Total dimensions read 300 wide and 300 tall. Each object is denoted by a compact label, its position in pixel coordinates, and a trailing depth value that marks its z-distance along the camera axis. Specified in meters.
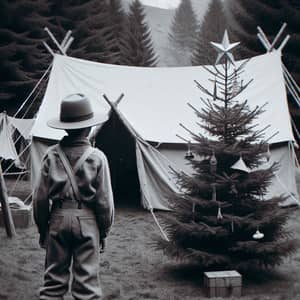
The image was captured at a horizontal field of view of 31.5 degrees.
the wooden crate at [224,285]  5.22
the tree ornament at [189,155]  6.41
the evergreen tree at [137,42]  32.03
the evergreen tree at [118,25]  30.56
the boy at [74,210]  3.54
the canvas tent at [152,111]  9.73
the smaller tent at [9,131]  13.25
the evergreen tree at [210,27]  32.12
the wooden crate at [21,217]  8.59
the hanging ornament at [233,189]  5.62
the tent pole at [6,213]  7.39
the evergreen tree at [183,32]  54.50
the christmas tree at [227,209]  5.58
